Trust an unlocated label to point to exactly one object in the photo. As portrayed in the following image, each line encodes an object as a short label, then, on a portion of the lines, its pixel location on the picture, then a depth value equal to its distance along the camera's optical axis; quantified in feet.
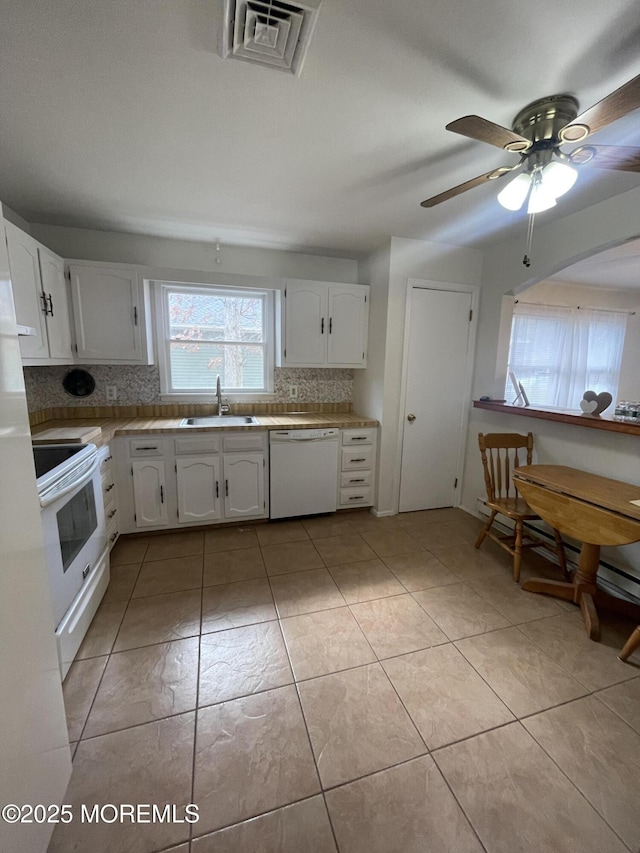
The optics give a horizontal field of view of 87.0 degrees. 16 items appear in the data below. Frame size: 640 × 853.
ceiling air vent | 3.24
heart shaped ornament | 7.24
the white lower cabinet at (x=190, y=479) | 8.56
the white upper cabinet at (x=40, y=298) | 6.27
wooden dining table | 5.54
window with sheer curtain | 12.99
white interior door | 9.89
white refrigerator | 2.64
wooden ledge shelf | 6.41
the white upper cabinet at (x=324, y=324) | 10.03
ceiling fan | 3.76
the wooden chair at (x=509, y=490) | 7.52
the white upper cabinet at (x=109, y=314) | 8.54
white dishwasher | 9.62
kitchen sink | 9.65
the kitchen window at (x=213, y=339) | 10.18
